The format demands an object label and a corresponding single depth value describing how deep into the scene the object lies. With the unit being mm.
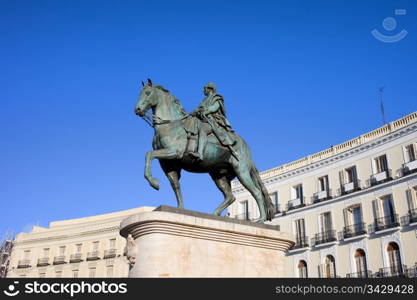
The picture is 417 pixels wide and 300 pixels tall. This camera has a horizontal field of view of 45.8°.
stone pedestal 8219
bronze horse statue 9680
